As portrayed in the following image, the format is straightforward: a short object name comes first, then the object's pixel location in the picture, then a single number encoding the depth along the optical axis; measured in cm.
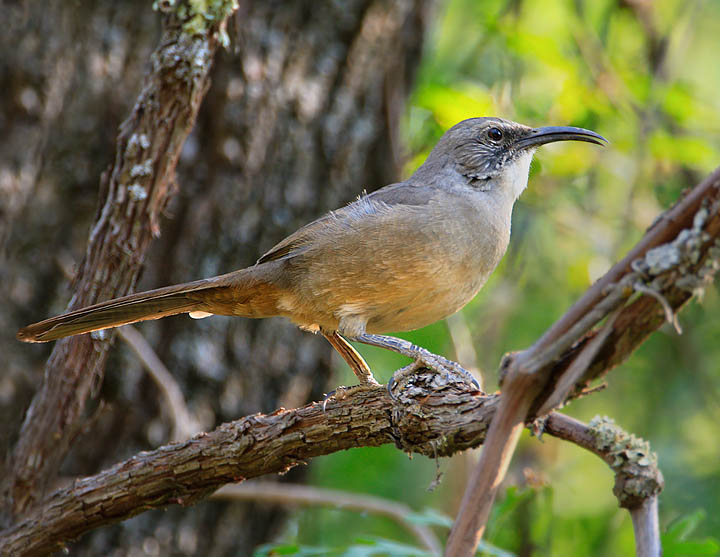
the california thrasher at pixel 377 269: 655
